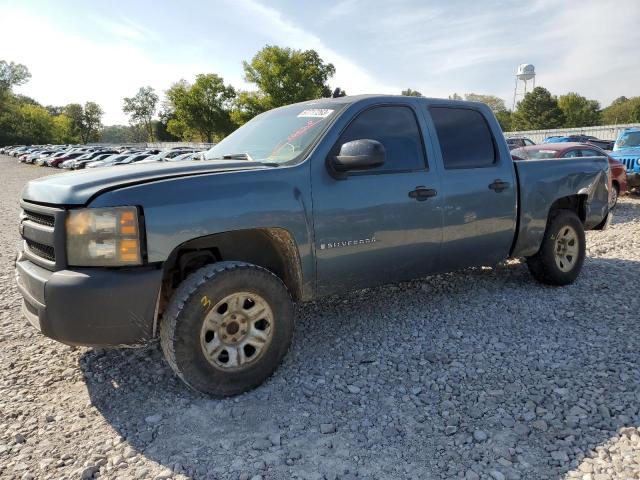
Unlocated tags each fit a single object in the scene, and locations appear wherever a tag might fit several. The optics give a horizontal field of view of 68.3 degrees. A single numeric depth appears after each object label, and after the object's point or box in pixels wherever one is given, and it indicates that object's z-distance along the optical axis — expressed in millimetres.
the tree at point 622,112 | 74375
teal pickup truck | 2619
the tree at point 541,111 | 66625
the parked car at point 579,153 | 11023
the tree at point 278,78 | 46875
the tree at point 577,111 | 76188
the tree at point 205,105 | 61844
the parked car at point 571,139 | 24091
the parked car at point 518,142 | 22391
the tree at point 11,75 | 99000
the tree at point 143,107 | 101312
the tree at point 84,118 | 109188
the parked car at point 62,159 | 39722
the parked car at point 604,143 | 24034
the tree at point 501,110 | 88512
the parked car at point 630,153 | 12453
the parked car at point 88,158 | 33344
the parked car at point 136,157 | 28003
